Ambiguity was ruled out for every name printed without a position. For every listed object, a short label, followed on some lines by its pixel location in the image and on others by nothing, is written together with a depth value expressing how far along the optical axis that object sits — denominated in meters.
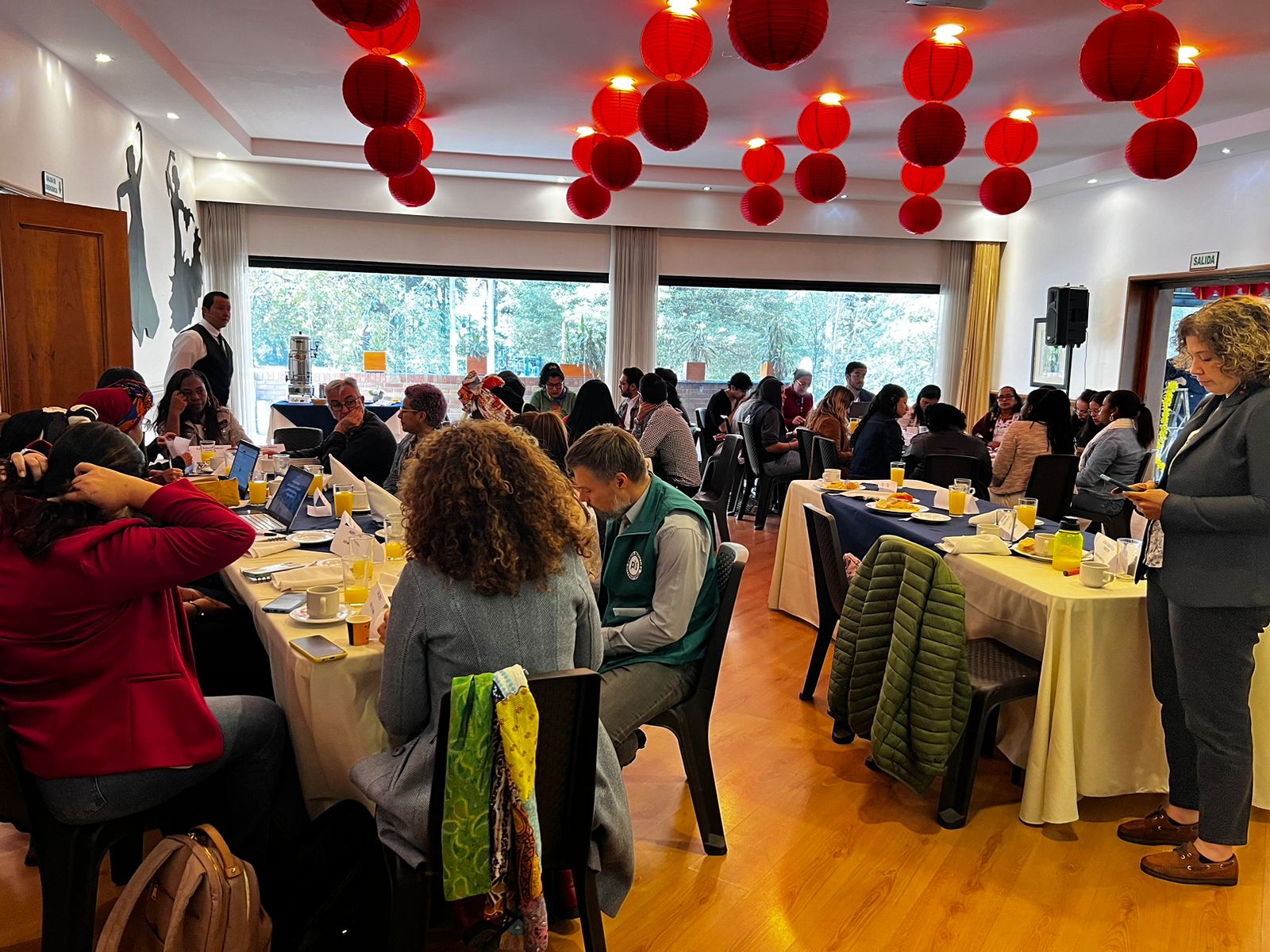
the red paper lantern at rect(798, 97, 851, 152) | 6.00
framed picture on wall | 9.70
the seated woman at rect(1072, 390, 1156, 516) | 5.27
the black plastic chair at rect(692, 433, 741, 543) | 5.96
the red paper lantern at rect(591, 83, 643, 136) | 5.71
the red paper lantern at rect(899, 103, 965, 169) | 4.78
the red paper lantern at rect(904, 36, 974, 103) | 4.62
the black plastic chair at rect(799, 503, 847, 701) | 3.45
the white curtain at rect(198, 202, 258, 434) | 9.38
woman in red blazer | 1.74
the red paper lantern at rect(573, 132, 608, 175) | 6.36
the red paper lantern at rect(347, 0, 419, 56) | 4.39
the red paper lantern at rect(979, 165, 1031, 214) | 6.02
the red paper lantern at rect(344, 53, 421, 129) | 4.28
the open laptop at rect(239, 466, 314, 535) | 3.52
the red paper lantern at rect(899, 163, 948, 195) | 7.29
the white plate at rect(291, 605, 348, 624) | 2.35
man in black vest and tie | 6.39
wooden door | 5.00
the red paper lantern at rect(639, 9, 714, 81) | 4.23
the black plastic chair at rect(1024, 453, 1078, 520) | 5.26
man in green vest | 2.52
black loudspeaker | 8.77
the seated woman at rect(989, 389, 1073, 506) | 5.38
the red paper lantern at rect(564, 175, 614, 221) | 7.28
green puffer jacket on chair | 2.72
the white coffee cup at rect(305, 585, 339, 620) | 2.36
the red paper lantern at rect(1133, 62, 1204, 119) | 4.93
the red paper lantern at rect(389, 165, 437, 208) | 6.91
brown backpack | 1.70
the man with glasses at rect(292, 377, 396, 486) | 4.51
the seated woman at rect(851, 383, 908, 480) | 5.77
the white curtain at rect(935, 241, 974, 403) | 10.99
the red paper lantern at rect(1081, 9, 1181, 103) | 3.63
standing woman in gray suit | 2.38
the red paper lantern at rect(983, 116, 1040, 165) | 6.09
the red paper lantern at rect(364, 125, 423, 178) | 5.46
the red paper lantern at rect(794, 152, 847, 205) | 6.19
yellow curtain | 10.87
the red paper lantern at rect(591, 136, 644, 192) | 5.61
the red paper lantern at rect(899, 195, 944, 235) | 7.35
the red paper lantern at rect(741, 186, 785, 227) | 7.24
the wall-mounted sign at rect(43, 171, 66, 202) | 5.36
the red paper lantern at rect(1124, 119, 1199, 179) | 4.95
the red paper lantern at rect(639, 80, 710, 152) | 4.56
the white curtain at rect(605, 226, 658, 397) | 10.27
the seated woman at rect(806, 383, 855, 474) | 7.02
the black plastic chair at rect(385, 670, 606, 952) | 1.73
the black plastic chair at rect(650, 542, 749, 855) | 2.59
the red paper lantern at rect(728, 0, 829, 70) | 3.27
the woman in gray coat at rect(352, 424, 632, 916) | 1.79
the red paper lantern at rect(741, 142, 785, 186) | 7.08
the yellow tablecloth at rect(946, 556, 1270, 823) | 2.75
